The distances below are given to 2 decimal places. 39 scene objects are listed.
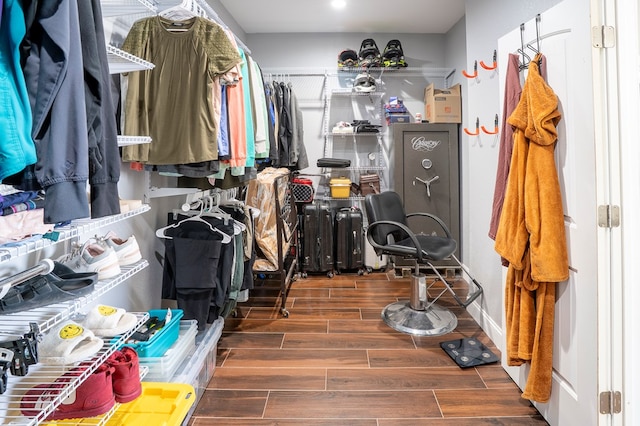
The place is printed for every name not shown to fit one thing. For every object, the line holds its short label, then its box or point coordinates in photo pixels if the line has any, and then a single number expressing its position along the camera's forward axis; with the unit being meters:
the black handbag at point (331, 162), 4.27
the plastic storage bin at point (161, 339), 1.67
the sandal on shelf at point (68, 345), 1.08
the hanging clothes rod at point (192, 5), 1.94
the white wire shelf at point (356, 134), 4.38
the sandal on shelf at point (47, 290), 1.00
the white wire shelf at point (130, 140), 1.41
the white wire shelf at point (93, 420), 1.22
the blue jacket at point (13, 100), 0.77
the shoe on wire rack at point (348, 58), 4.22
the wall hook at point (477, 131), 2.84
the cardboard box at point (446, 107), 4.01
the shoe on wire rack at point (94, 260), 1.28
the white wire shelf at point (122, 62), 1.30
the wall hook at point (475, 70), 2.90
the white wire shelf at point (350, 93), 4.42
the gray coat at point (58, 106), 0.85
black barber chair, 2.80
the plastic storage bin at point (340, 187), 4.25
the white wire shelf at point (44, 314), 1.11
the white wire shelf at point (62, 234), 0.89
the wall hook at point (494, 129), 2.56
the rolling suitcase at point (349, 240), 4.19
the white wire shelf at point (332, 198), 4.41
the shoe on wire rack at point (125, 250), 1.45
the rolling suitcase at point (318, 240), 4.15
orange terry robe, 1.69
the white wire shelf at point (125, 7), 1.58
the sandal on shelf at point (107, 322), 1.29
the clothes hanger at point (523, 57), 1.90
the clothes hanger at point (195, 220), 2.14
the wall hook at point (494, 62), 2.55
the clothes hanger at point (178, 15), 1.90
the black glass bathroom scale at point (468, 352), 2.38
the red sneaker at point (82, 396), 1.08
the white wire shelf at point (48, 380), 1.06
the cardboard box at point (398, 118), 4.25
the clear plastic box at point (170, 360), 1.67
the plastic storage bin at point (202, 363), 1.83
